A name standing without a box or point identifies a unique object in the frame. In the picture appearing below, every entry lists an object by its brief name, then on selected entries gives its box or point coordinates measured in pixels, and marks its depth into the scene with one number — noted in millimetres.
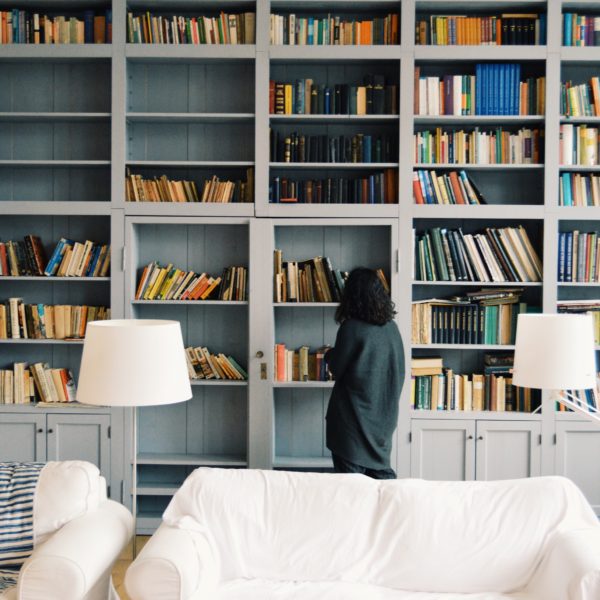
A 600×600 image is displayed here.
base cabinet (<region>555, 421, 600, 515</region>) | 4168
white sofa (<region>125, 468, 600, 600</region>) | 2553
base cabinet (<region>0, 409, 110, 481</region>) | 4215
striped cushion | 2650
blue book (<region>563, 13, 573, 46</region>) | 4164
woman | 3373
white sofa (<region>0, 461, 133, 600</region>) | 2299
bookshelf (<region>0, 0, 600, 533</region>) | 4164
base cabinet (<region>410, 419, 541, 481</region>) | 4172
